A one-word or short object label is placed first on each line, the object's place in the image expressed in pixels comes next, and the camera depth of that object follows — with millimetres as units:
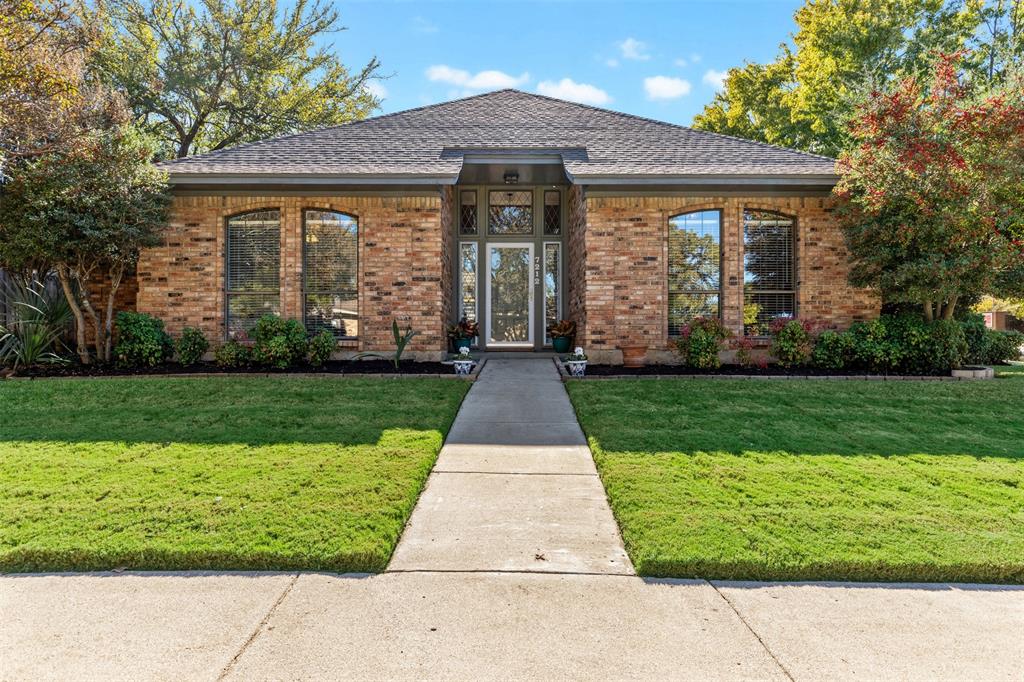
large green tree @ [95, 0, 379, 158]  17453
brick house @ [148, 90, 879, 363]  9383
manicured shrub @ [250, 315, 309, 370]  8305
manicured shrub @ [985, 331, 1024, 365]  10680
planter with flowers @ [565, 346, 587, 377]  8188
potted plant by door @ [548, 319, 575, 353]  10711
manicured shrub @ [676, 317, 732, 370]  8469
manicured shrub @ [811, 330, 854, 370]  8641
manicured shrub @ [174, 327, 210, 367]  8750
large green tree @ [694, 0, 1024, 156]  15719
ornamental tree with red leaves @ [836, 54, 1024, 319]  7574
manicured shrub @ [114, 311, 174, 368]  8523
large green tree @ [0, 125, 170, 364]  7852
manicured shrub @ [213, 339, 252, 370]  8516
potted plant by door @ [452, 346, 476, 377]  8141
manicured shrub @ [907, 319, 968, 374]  8430
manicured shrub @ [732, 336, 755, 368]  8844
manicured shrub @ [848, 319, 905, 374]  8453
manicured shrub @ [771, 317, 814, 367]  8727
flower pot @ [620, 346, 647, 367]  9430
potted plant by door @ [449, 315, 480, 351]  10516
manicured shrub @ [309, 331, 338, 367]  8484
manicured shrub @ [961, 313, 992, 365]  9969
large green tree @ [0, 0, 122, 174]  7383
